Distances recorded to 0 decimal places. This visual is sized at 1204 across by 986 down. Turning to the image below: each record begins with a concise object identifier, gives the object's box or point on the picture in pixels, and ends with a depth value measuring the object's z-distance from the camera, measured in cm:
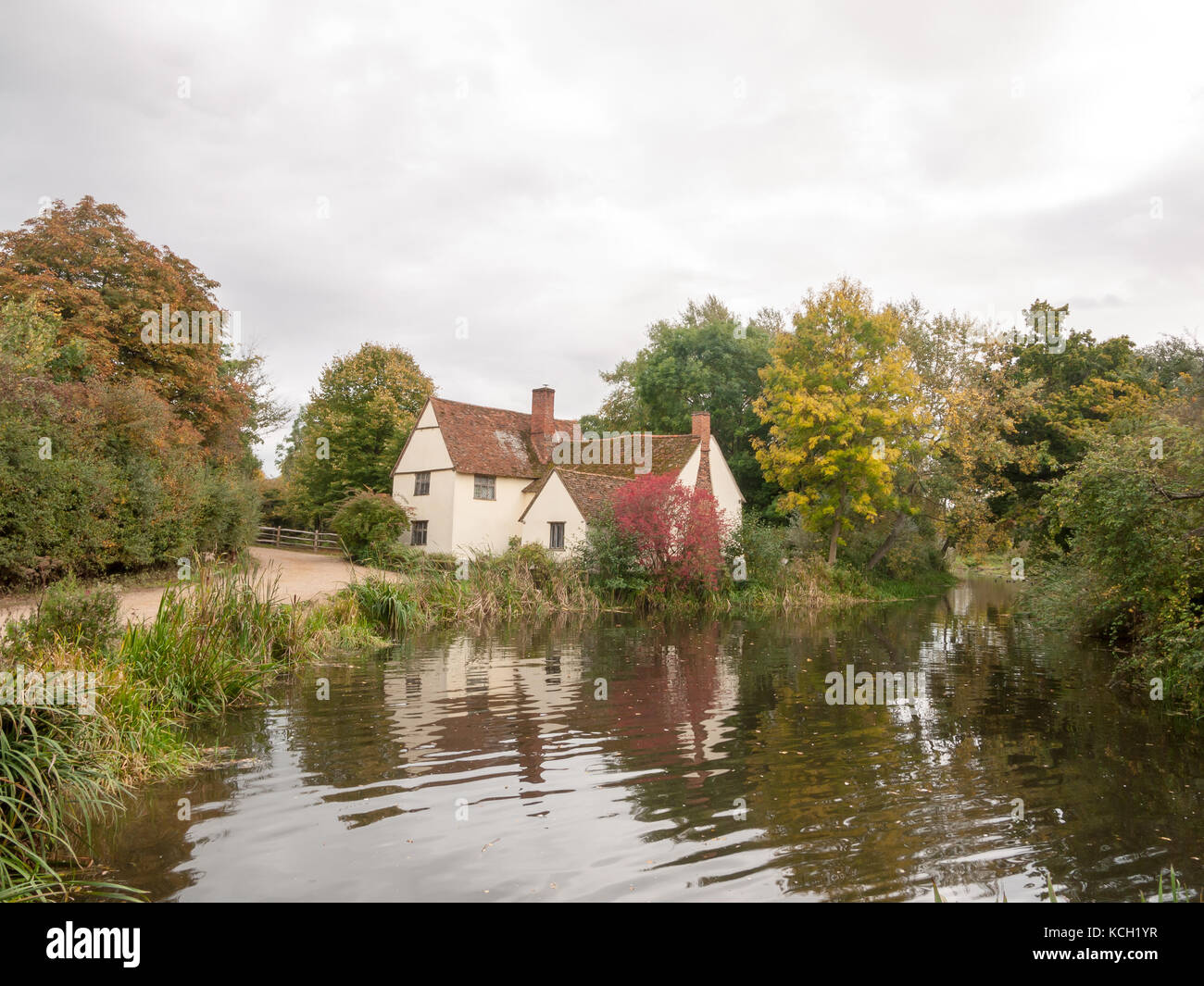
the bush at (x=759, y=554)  2886
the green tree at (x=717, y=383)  4056
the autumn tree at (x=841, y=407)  3100
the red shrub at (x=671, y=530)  2612
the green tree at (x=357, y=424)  4203
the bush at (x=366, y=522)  2998
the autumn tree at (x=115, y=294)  2370
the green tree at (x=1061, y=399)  3073
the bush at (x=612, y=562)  2606
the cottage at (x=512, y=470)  3198
